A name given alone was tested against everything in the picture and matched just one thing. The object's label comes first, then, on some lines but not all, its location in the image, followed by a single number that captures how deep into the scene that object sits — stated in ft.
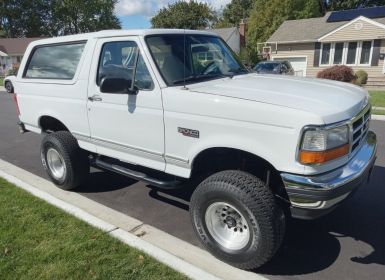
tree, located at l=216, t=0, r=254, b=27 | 203.41
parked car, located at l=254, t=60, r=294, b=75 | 65.66
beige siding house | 80.12
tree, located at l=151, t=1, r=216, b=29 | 183.93
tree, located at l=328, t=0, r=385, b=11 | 148.56
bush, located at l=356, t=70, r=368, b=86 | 73.45
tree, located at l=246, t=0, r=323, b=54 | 131.95
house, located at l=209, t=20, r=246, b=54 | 139.33
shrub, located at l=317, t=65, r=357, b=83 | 65.67
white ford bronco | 9.78
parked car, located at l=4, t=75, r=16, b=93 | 73.10
